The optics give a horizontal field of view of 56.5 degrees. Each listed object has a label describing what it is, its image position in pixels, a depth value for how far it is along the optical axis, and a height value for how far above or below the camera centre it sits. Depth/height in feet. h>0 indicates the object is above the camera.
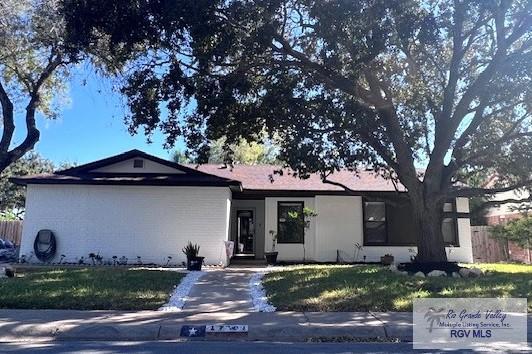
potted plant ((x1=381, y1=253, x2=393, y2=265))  65.05 -0.71
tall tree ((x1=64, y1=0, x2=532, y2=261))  38.58 +16.03
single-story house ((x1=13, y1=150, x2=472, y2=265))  59.98 +4.91
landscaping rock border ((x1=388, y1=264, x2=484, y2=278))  45.26 -1.69
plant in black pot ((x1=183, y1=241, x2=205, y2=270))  53.16 -0.57
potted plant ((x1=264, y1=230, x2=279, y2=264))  65.21 -0.27
